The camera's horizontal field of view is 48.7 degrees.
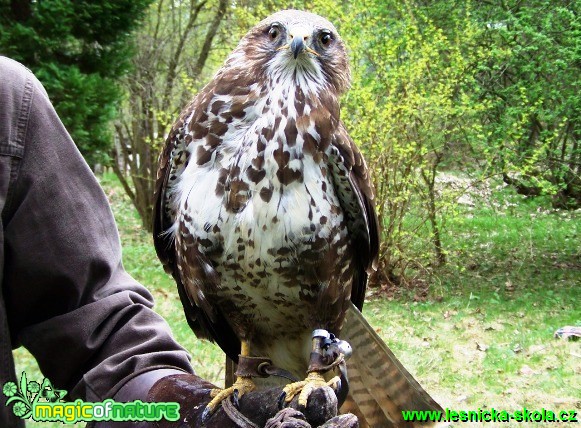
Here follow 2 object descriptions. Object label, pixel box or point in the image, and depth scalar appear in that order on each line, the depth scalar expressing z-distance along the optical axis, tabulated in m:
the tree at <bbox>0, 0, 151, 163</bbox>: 6.43
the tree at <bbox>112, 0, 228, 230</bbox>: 11.67
